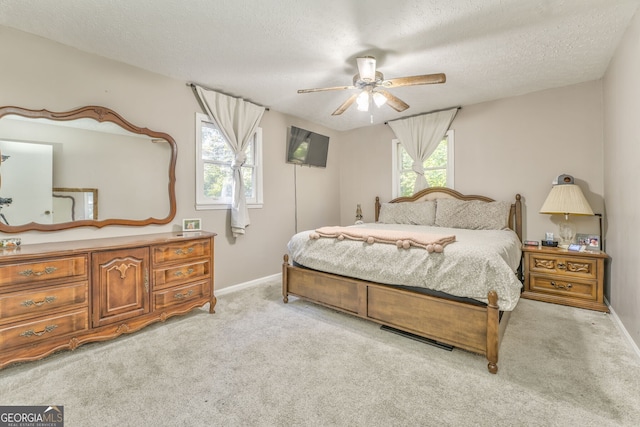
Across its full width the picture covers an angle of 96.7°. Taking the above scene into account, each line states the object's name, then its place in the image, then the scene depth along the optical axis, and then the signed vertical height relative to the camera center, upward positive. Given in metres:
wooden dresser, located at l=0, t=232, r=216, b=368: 1.95 -0.58
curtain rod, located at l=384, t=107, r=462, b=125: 4.24 +1.61
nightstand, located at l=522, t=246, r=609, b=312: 2.99 -0.67
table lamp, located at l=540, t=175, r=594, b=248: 3.15 +0.14
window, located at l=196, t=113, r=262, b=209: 3.45 +0.64
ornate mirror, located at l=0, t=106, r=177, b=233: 2.33 +0.43
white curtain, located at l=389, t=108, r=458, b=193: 4.29 +1.29
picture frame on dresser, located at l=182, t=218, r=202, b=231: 3.25 -0.09
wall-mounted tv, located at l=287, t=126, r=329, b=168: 4.52 +1.16
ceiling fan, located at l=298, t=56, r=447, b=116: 2.53 +1.24
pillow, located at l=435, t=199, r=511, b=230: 3.72 +0.03
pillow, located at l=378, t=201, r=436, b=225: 4.28 +0.05
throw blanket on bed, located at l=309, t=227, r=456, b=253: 2.31 -0.19
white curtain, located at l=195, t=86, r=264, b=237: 3.54 +1.10
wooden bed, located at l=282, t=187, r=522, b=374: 2.00 -0.78
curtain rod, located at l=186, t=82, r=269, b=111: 3.31 +1.56
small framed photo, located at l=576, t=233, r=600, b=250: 3.26 -0.29
